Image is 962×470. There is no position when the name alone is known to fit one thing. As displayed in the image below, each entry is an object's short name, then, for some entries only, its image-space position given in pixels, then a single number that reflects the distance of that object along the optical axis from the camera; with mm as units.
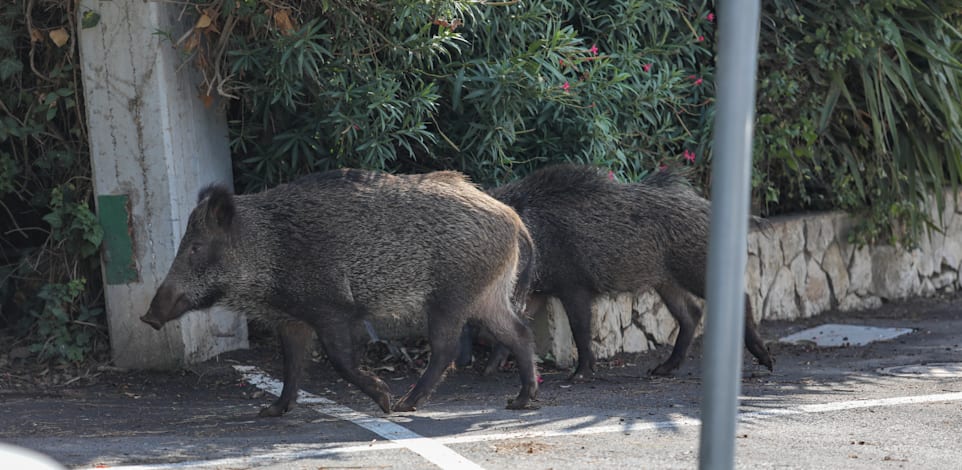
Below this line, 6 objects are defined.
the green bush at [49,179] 13836
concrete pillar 13406
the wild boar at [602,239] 14172
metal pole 5141
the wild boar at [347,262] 11250
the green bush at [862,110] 17609
